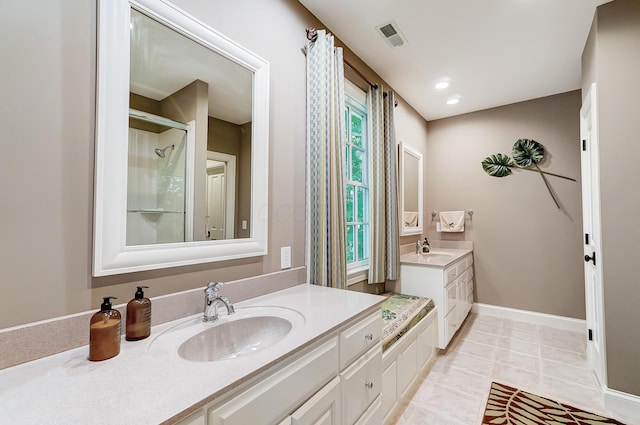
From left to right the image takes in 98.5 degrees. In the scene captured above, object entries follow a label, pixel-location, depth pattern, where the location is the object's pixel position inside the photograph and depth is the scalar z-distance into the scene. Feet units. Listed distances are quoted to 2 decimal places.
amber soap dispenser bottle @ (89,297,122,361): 2.60
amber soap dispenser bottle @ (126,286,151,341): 3.02
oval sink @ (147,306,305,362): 3.16
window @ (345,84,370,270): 8.20
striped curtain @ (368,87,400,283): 8.32
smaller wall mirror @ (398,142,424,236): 10.43
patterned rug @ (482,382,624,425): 5.74
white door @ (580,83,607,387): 6.27
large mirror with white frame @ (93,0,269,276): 3.18
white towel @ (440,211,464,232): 12.24
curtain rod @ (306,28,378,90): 5.98
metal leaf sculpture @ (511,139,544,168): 10.84
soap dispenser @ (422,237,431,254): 11.32
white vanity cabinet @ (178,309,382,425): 2.38
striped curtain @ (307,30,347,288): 5.77
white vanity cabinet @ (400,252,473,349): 8.40
